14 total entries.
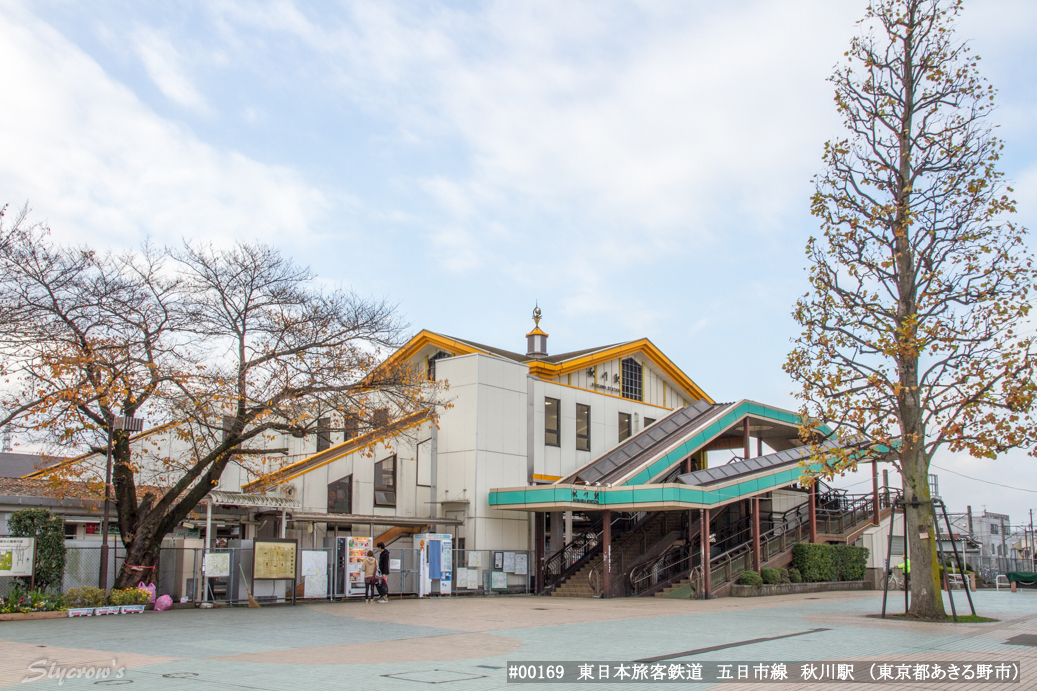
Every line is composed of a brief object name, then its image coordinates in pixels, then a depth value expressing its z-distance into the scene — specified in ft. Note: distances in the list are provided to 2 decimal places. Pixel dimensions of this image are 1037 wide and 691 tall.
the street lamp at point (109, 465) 64.49
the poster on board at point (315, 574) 77.56
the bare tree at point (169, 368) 65.31
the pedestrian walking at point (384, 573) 79.30
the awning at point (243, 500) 74.78
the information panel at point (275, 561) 72.74
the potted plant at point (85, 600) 61.72
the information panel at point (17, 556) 60.13
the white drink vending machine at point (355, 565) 80.59
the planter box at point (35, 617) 56.49
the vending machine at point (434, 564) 87.20
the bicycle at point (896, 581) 110.52
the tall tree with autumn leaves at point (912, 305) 57.36
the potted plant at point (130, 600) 63.87
